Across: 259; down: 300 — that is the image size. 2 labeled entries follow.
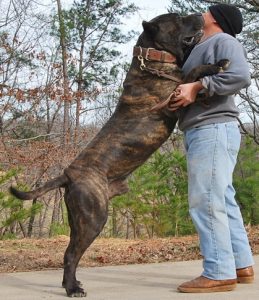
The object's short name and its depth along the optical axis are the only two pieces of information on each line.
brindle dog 3.81
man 3.66
